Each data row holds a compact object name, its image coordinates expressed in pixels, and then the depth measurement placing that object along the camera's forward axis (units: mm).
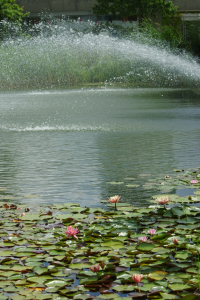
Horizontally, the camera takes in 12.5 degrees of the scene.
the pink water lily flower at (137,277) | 4517
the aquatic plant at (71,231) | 5754
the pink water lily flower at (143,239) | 5666
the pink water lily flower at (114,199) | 6781
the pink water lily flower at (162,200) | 6644
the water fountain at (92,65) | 34269
